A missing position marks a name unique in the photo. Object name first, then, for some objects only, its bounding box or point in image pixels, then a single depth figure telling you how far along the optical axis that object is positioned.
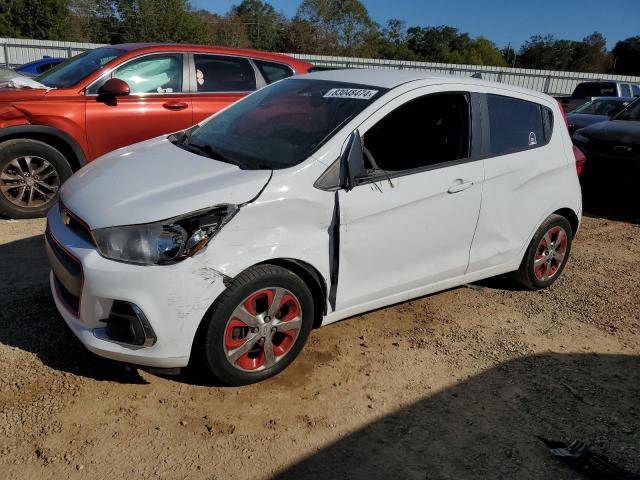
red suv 5.43
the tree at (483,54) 69.25
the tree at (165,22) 48.44
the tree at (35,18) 46.03
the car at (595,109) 10.98
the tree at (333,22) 55.69
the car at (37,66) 11.80
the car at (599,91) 18.11
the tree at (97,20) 53.34
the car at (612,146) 7.20
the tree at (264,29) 60.56
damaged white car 2.77
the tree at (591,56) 77.00
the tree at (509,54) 83.71
